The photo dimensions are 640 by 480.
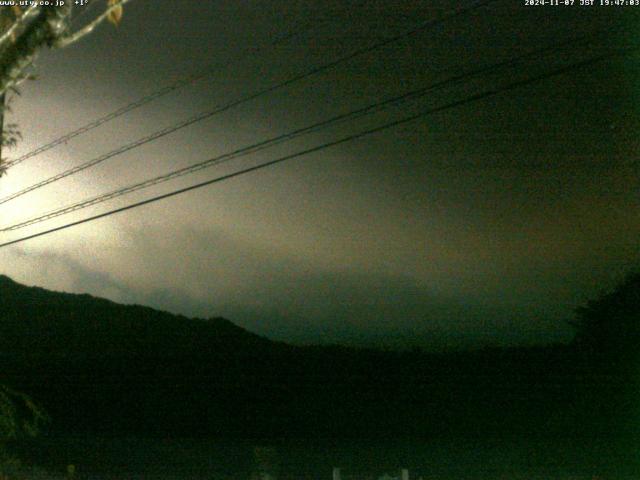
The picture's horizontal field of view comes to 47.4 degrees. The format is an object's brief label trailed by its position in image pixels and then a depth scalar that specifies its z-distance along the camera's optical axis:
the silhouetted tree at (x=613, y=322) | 19.69
